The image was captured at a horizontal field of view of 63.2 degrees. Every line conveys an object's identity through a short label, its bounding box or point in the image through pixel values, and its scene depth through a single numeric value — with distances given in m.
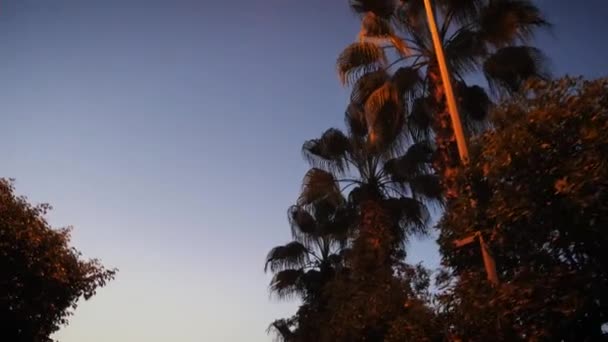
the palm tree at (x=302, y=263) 20.28
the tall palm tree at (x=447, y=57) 11.05
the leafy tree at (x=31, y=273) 11.20
